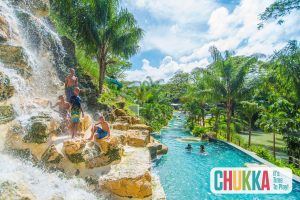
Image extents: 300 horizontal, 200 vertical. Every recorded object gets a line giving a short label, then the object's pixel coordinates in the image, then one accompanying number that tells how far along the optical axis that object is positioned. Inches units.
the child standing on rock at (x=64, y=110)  315.3
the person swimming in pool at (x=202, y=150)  663.0
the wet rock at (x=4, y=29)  346.0
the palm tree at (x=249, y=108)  741.9
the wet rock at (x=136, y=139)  424.2
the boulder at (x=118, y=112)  606.1
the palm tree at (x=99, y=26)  614.2
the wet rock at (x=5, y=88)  272.8
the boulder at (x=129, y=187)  242.4
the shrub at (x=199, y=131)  1057.5
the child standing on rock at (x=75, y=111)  297.9
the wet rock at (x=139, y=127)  544.9
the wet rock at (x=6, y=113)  254.4
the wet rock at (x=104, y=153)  275.4
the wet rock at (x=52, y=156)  250.4
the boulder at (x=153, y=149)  523.1
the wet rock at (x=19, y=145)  240.5
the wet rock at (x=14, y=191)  149.9
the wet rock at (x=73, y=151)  262.8
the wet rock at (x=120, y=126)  489.6
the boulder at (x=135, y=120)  611.8
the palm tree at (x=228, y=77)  805.9
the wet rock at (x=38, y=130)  248.7
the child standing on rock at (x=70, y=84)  360.2
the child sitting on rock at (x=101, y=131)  295.7
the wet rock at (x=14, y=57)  323.3
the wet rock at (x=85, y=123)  346.9
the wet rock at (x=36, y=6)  506.2
